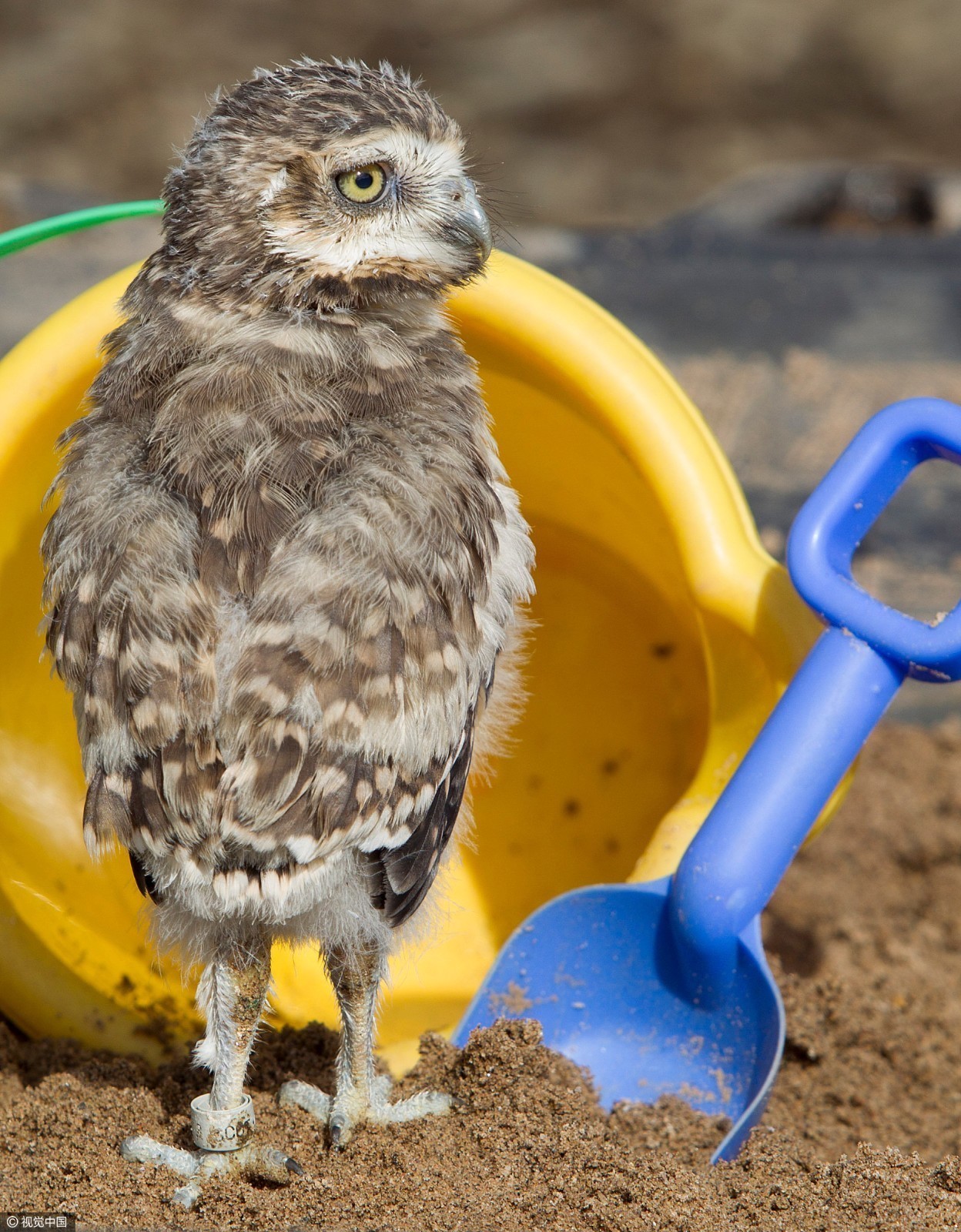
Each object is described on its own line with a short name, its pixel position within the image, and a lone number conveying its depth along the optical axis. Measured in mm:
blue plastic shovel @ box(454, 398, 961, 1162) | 4523
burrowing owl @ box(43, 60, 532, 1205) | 3518
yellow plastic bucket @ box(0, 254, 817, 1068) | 4984
